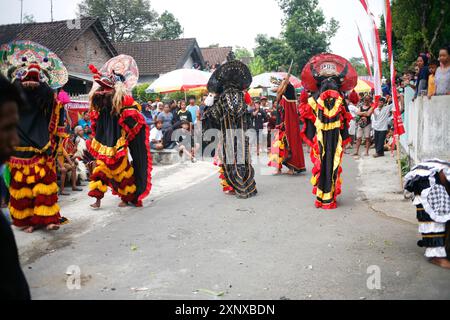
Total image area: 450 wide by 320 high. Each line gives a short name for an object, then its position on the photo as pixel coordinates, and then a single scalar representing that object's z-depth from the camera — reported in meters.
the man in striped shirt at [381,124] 14.07
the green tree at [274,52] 35.41
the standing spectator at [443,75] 7.77
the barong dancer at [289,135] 10.73
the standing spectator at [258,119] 16.59
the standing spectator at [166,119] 14.69
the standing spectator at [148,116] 15.45
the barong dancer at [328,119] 7.48
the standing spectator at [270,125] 15.38
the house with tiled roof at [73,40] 26.72
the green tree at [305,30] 35.75
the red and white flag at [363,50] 10.09
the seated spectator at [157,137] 13.47
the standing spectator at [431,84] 8.09
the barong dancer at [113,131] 7.42
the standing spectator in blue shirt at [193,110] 16.09
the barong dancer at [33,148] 6.05
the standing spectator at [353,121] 16.52
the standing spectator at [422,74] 9.39
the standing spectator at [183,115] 15.12
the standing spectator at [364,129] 15.02
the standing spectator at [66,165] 9.23
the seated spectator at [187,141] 14.14
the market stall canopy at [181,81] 17.03
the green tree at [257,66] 39.56
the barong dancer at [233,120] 8.58
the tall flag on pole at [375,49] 7.83
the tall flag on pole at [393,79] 7.64
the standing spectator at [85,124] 11.83
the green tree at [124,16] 52.03
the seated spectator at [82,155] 10.50
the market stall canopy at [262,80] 18.17
